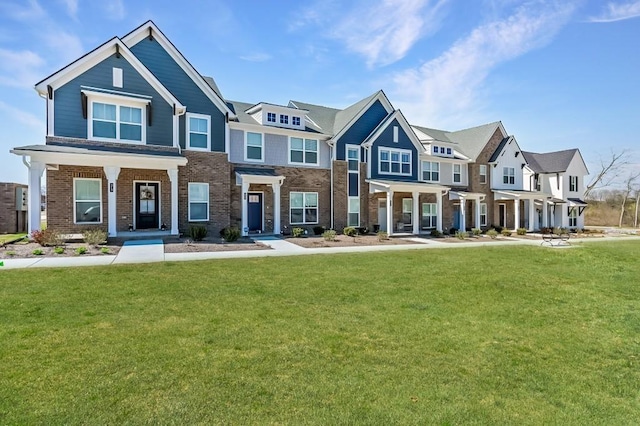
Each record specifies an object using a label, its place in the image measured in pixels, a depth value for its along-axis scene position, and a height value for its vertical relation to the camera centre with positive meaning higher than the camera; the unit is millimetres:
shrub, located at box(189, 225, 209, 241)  15477 -855
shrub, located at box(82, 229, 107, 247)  13186 -907
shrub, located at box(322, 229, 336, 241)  18203 -1170
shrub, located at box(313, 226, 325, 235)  21531 -1019
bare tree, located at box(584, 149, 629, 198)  49038 +5513
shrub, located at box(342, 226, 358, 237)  20428 -1083
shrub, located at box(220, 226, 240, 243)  15935 -975
